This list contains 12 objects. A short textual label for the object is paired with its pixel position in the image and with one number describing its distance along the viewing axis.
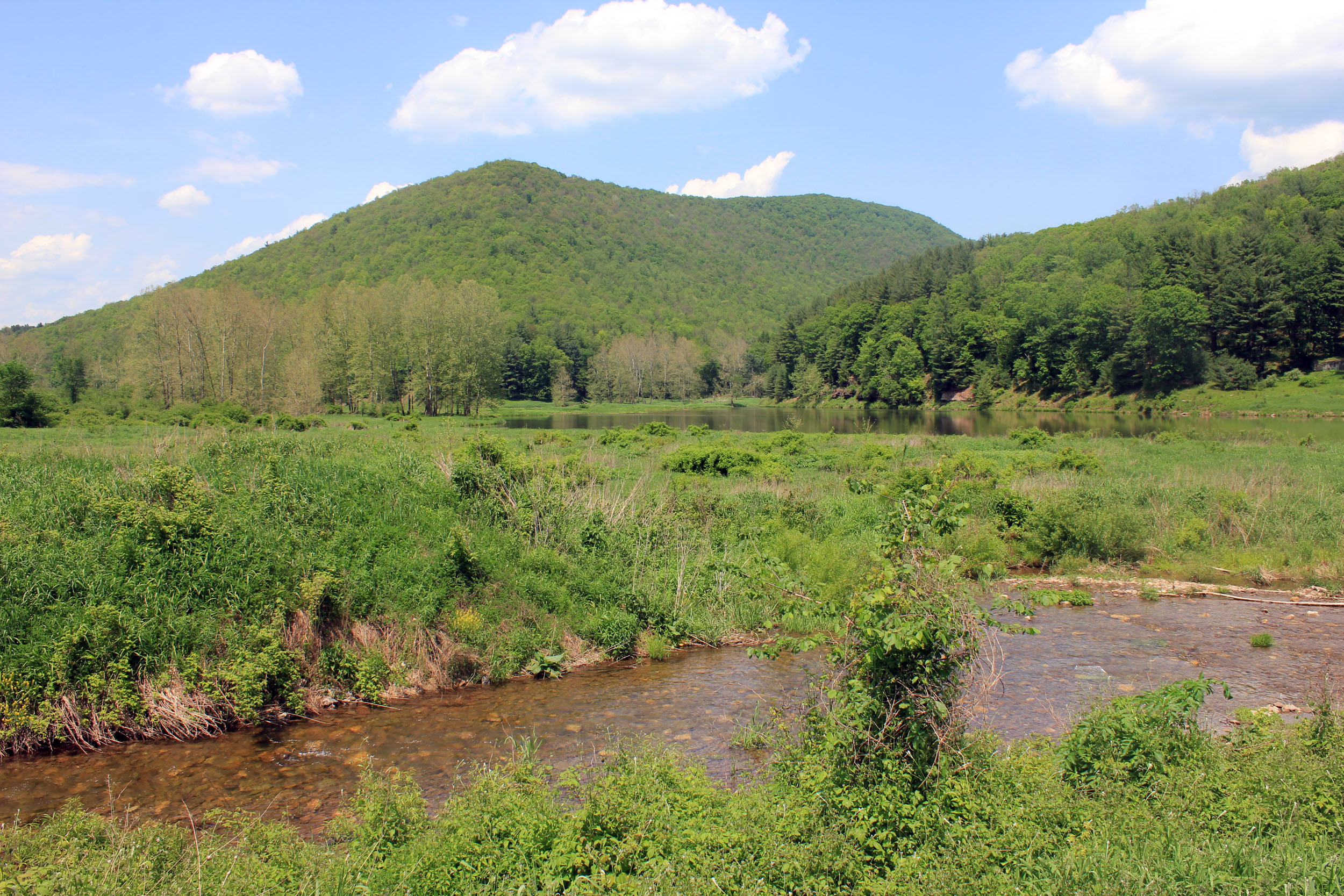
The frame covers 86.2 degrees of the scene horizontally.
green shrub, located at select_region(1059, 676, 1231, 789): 5.95
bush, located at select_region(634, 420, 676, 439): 40.16
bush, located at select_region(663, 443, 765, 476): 26.77
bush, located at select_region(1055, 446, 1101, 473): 25.97
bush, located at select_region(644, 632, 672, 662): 12.81
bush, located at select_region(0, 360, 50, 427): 33.62
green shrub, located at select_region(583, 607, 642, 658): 12.80
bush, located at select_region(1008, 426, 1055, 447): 38.19
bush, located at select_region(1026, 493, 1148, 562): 18.31
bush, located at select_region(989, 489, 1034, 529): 19.20
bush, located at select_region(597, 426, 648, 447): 36.91
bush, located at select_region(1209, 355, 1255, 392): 75.00
